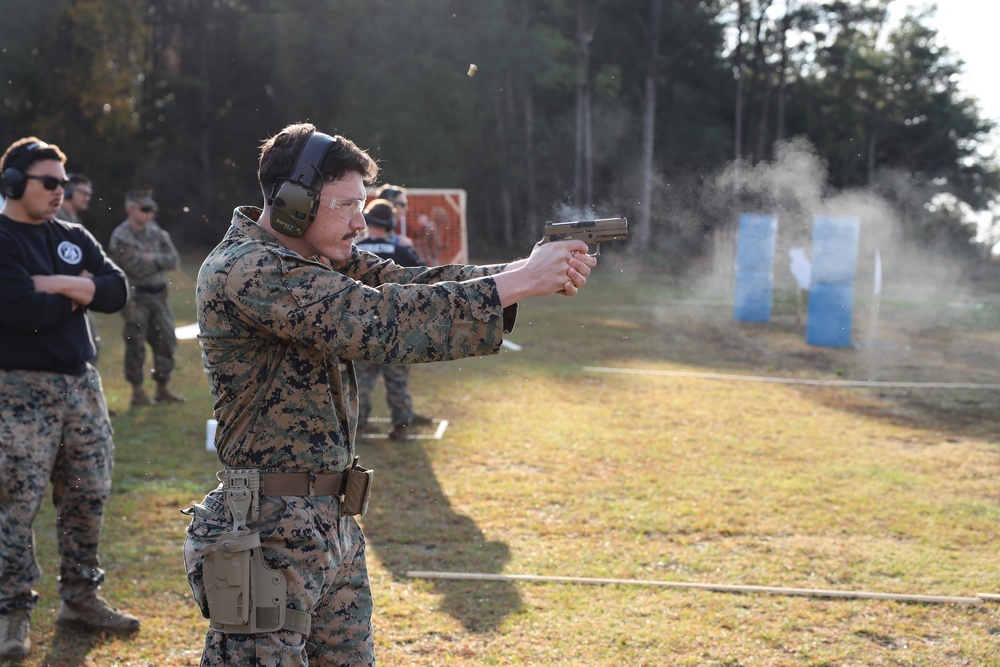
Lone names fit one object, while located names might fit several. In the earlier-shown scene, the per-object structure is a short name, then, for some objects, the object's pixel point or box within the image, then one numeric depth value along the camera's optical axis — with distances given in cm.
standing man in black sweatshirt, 393
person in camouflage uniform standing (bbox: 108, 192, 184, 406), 934
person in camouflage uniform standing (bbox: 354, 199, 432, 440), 789
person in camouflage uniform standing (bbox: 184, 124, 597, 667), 239
